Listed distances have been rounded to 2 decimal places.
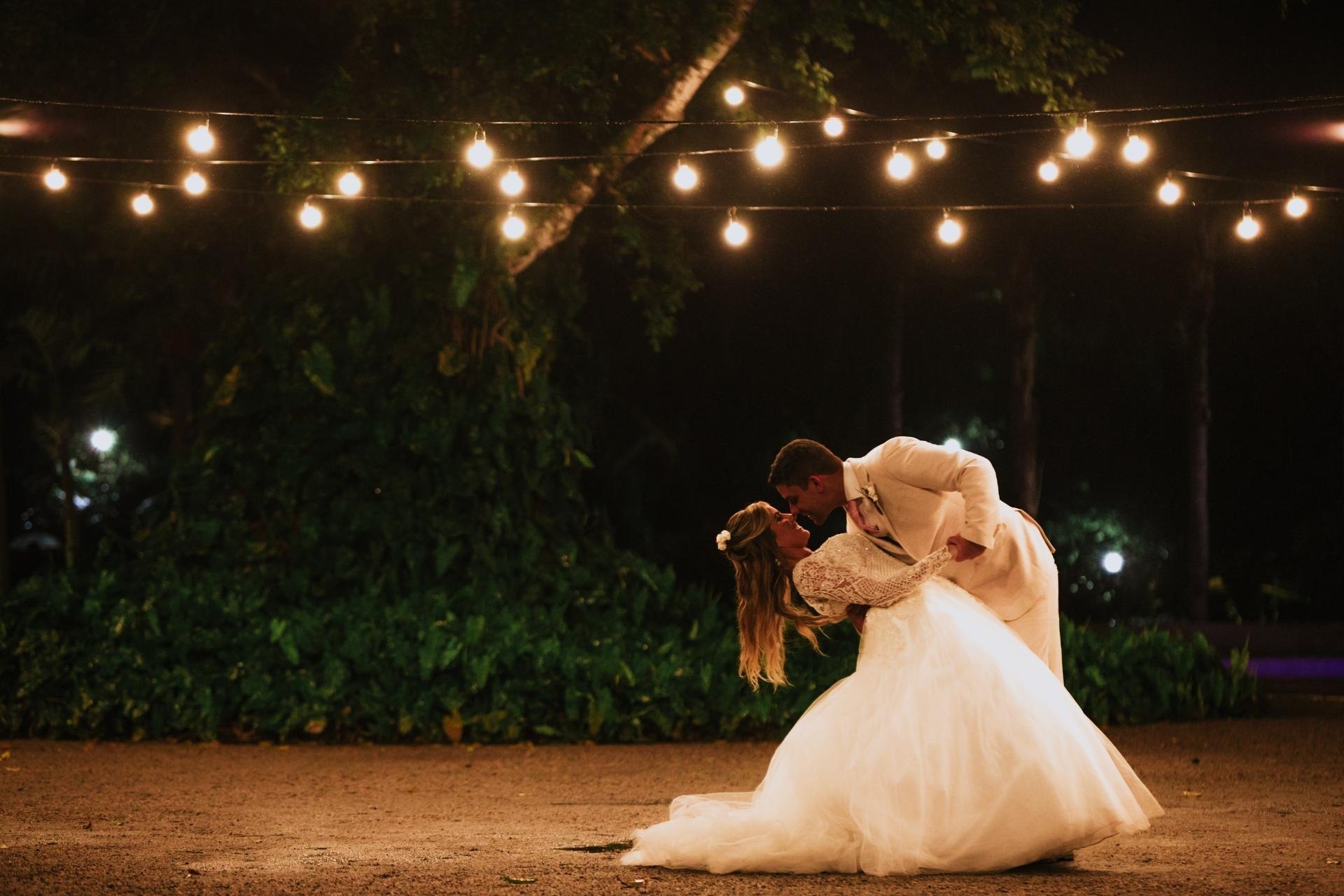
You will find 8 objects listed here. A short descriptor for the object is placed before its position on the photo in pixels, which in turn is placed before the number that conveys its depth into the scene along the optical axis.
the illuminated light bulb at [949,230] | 11.84
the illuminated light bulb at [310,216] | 12.05
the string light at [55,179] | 11.48
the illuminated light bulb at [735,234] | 12.23
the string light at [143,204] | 12.11
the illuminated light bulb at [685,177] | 11.45
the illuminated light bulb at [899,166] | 11.20
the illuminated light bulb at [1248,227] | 11.76
